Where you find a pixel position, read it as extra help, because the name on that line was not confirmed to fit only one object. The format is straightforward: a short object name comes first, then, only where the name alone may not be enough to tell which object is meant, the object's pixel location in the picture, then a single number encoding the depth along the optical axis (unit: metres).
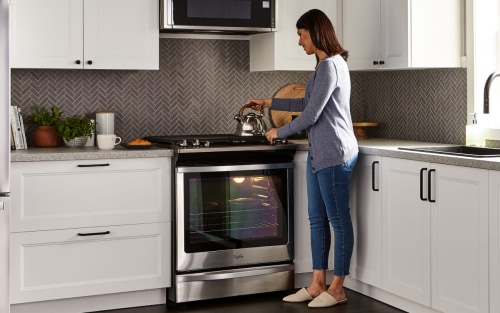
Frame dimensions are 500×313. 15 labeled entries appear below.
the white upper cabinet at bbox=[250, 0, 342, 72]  5.08
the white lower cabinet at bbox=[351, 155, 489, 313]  3.81
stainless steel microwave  4.75
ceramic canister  4.88
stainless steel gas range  4.62
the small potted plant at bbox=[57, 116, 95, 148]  4.69
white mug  4.61
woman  4.39
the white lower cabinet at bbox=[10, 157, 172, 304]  4.29
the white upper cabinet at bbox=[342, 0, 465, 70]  4.71
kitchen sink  4.42
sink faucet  4.20
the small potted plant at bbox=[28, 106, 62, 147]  4.76
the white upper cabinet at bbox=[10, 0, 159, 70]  4.50
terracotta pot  4.76
